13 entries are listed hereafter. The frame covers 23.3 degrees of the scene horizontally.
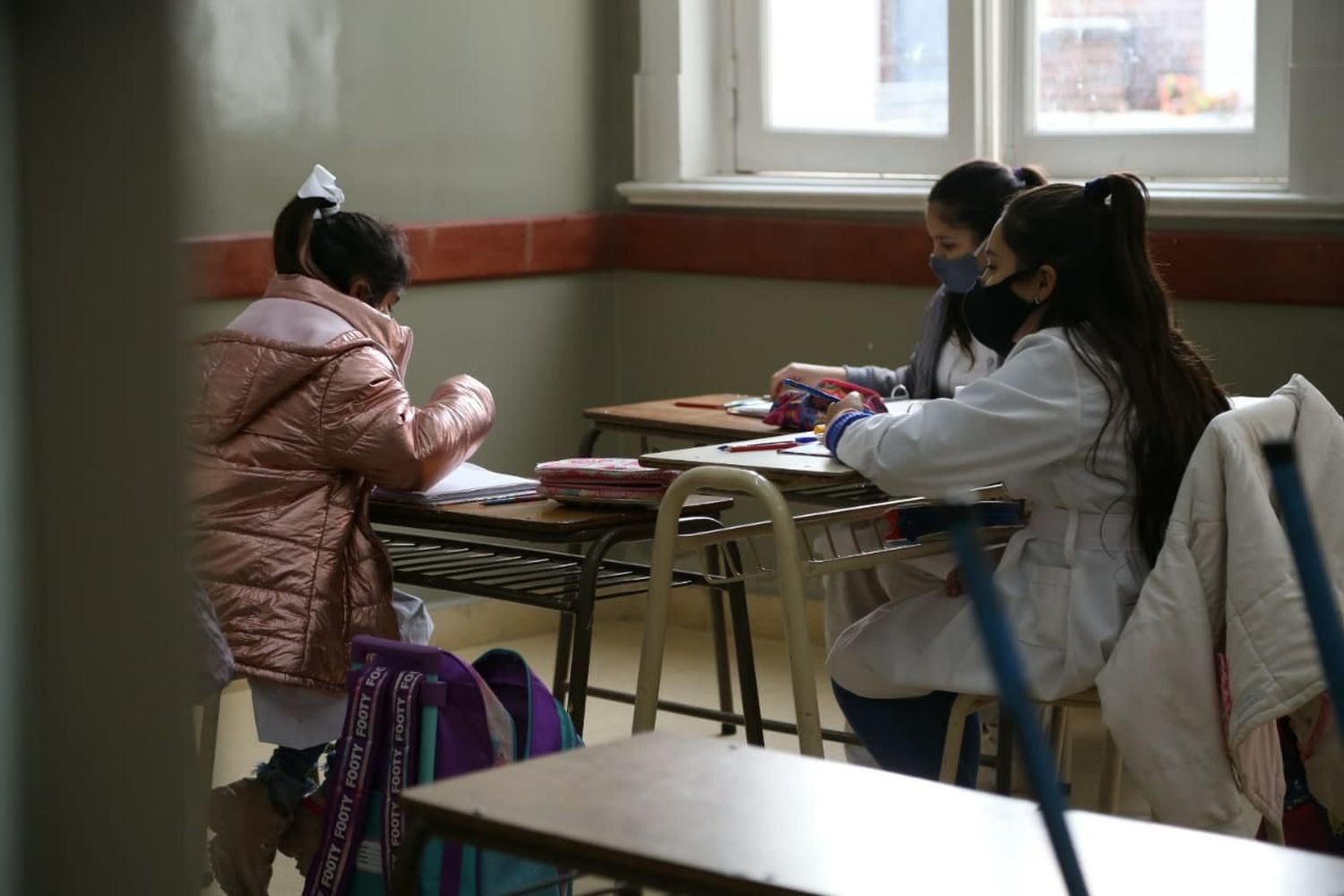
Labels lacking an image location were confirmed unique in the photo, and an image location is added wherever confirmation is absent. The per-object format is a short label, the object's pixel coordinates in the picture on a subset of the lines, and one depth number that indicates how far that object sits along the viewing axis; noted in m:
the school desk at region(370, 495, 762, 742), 4.39
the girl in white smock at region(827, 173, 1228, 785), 4.04
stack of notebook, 4.61
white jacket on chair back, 3.70
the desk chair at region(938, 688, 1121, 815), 4.11
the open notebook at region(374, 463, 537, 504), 4.77
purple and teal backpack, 3.95
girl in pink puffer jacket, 4.42
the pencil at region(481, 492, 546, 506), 4.75
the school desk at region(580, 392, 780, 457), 5.70
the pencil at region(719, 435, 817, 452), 4.80
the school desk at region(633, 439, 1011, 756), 4.12
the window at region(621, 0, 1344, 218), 6.47
